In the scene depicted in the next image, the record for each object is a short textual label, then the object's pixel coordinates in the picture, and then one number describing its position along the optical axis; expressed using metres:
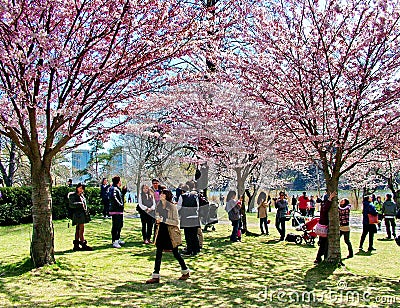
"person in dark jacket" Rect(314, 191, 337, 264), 7.47
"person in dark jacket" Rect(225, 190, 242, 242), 10.18
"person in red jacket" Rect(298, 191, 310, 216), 17.28
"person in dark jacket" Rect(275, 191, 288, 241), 11.39
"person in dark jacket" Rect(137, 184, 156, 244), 9.09
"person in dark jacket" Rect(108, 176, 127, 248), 8.53
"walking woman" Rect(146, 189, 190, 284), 5.81
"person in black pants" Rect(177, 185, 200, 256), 7.94
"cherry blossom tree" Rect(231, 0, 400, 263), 7.03
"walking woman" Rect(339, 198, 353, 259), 8.69
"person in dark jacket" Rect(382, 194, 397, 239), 12.50
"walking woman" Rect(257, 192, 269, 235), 12.34
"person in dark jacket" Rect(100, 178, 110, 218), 10.99
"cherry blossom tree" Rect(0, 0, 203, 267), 5.53
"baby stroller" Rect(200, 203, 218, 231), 10.06
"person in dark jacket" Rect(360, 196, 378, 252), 10.09
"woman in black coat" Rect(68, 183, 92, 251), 8.09
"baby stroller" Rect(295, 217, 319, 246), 10.79
